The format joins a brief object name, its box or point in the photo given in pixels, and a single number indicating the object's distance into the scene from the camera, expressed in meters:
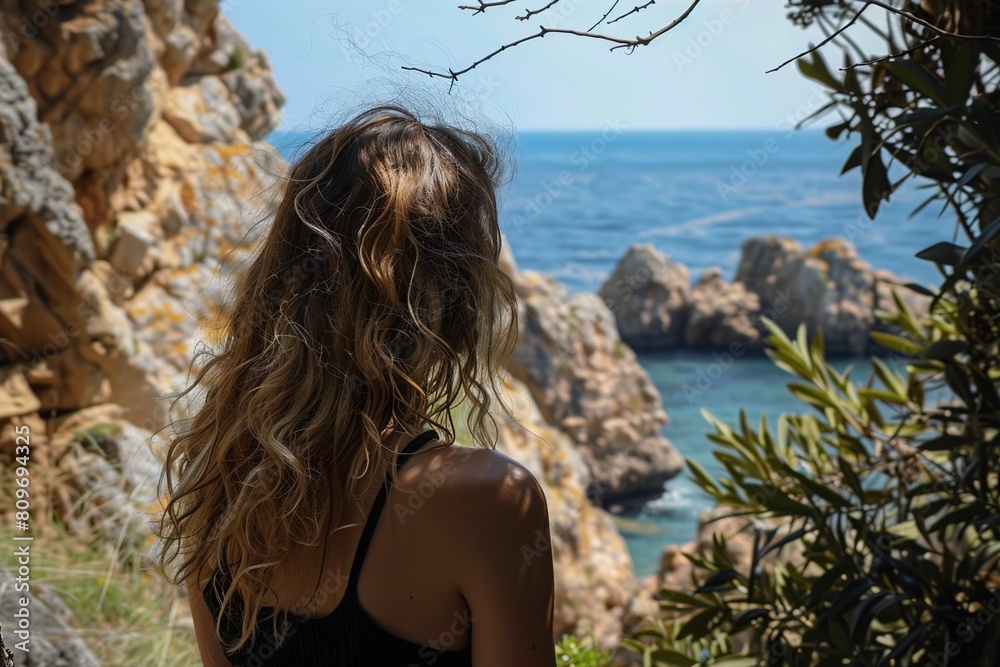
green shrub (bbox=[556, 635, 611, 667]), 2.44
